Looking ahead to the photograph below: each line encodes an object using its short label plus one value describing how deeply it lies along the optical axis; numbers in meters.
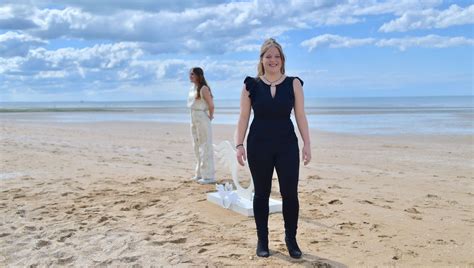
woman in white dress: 7.93
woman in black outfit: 4.18
